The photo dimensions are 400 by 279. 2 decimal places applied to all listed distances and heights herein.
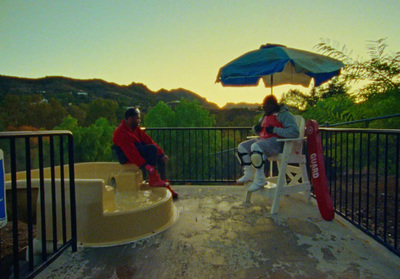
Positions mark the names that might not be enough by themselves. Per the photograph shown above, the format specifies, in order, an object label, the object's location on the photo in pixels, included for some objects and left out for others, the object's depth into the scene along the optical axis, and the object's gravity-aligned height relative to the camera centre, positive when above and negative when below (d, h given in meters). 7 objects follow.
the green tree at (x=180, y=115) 42.09 +1.68
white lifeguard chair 3.08 -0.52
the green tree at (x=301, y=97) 18.54 +1.87
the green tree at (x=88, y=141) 44.20 -2.33
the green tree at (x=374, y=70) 6.18 +1.23
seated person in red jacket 3.30 -0.26
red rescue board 2.85 -0.48
